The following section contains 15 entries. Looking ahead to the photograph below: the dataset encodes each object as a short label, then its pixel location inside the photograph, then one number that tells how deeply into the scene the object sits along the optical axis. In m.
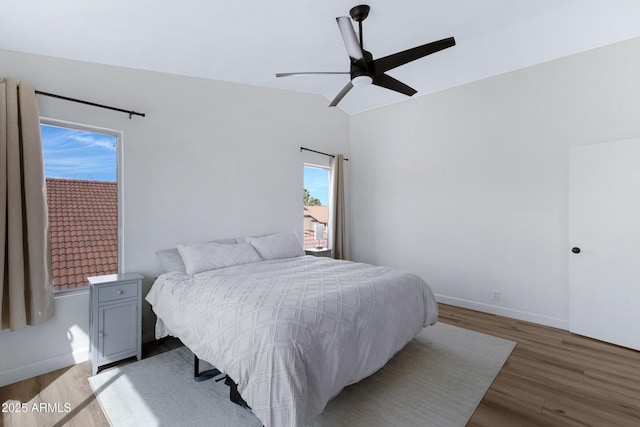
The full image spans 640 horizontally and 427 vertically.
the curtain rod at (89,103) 2.40
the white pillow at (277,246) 3.52
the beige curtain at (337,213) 4.91
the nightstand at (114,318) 2.39
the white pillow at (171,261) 2.90
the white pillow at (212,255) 2.88
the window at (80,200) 2.55
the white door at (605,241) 2.86
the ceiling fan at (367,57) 2.07
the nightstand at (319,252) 4.41
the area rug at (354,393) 1.87
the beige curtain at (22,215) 2.16
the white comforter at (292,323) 1.56
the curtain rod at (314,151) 4.55
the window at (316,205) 4.71
